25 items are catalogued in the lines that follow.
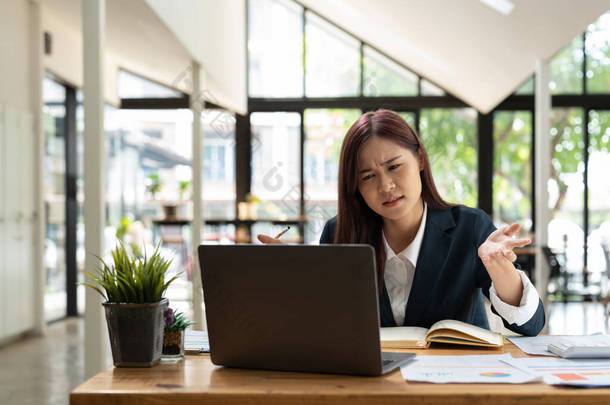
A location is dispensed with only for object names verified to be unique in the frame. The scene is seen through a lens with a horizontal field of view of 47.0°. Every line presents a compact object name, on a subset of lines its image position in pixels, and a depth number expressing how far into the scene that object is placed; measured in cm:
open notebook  154
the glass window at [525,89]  999
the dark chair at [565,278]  638
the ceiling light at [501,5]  576
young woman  183
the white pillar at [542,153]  699
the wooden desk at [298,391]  116
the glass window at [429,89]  1028
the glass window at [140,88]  903
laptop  125
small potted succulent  147
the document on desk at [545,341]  151
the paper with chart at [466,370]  125
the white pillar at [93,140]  408
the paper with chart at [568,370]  122
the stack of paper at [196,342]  156
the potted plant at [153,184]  931
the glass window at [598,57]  966
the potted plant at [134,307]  139
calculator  141
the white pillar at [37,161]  671
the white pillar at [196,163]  707
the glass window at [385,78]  1034
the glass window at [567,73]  970
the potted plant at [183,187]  961
